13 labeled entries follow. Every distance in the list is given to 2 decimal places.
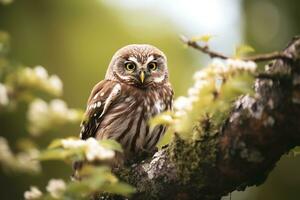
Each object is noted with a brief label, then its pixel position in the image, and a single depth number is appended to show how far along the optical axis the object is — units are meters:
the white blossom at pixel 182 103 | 5.47
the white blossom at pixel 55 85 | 6.02
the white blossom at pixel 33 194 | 5.87
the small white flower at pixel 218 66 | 5.42
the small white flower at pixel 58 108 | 5.84
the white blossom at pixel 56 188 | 5.37
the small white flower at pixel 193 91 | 5.42
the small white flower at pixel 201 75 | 5.42
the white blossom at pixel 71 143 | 5.52
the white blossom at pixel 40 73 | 6.00
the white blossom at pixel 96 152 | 5.46
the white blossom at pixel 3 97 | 5.66
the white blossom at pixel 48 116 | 5.82
